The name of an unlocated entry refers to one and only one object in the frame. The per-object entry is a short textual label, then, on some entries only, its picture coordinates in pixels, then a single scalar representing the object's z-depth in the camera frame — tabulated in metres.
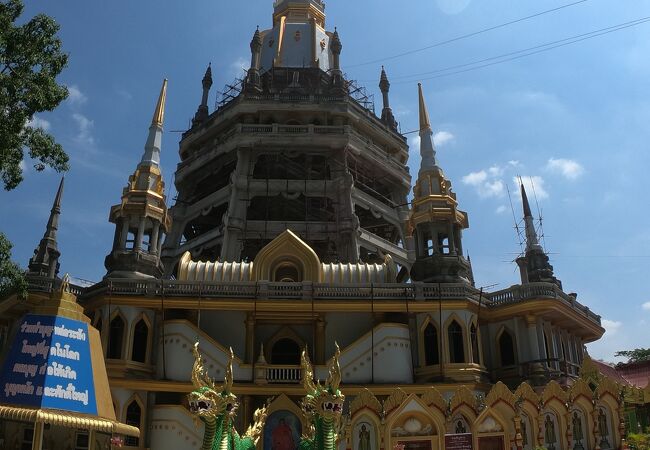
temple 20.72
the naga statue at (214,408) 12.37
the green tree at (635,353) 58.91
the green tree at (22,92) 15.26
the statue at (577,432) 20.75
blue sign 11.43
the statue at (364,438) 19.58
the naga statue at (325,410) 13.20
